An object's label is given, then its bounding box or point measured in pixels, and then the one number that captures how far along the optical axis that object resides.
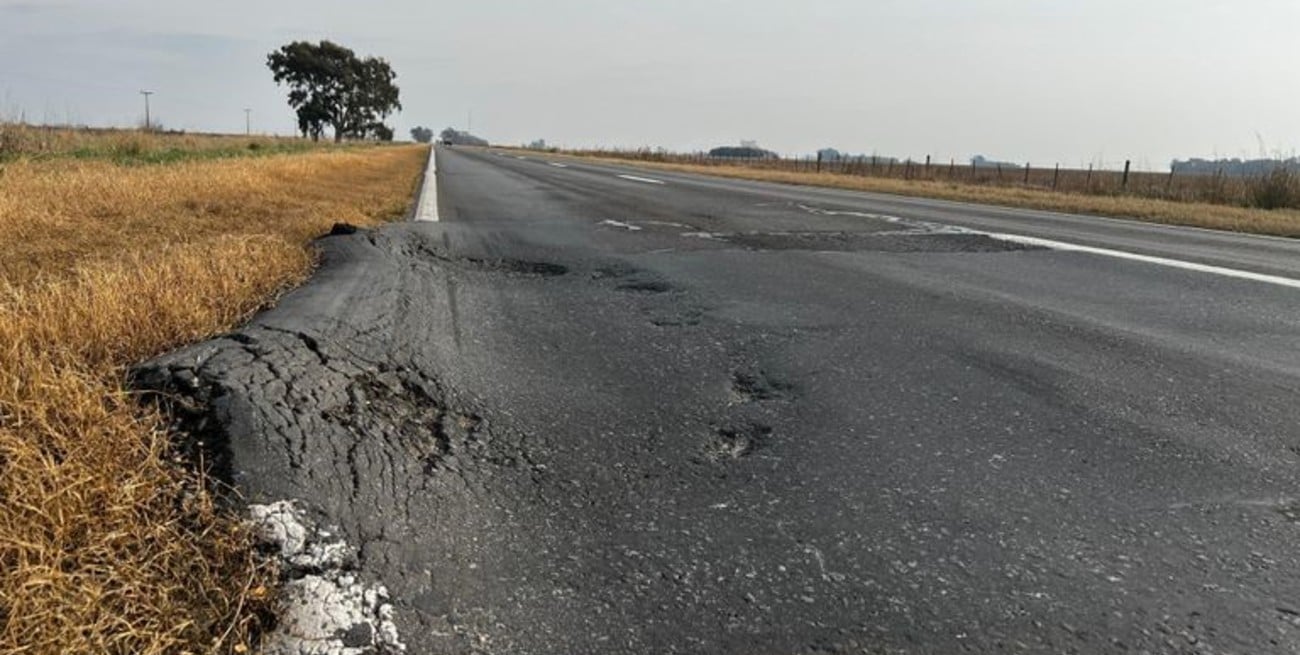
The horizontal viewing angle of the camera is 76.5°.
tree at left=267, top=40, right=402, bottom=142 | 72.94
